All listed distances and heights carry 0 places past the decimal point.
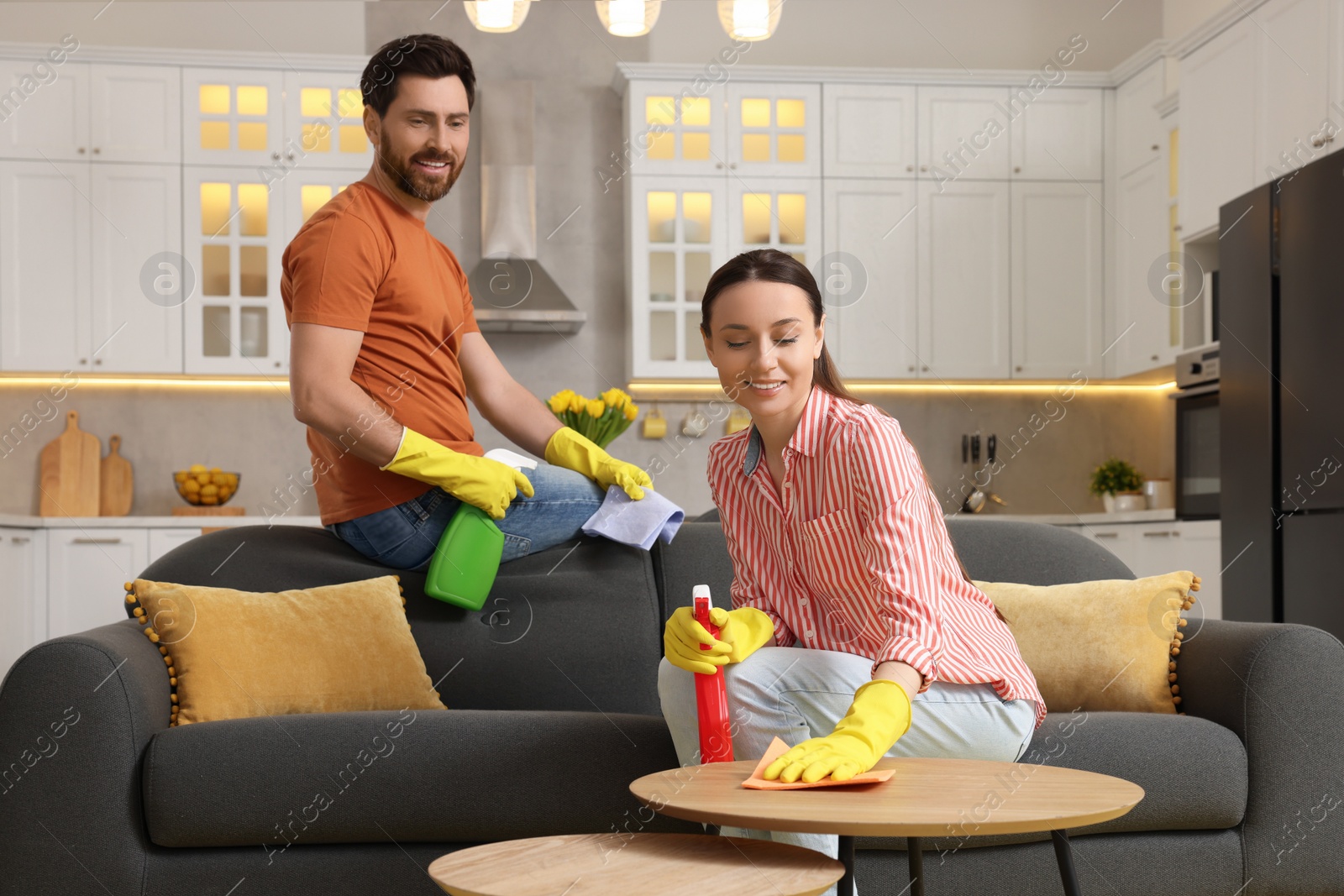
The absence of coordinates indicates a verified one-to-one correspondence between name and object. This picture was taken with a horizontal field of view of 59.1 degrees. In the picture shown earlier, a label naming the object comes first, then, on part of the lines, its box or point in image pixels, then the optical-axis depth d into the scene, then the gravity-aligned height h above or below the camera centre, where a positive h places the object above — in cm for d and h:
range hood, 511 +88
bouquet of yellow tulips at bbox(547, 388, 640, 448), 324 +5
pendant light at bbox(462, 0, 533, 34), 295 +106
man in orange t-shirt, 212 +14
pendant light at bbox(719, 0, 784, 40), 299 +105
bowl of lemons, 493 -21
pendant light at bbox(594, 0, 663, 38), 295 +105
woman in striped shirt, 143 -19
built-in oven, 420 -2
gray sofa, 174 -53
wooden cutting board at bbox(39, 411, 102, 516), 500 -16
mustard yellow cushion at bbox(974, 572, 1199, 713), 204 -37
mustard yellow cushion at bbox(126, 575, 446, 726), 195 -37
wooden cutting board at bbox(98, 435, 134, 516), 507 -22
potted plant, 511 -22
